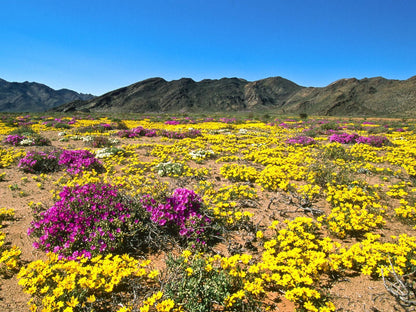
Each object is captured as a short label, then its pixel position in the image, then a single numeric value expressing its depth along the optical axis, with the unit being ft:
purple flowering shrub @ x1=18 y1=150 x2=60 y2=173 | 25.59
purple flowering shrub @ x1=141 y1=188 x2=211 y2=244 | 13.75
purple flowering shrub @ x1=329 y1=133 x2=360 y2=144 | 47.11
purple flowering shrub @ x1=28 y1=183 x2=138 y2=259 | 11.95
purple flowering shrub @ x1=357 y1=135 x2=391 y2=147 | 43.40
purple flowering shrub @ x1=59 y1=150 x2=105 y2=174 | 26.13
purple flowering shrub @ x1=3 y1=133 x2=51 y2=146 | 37.65
